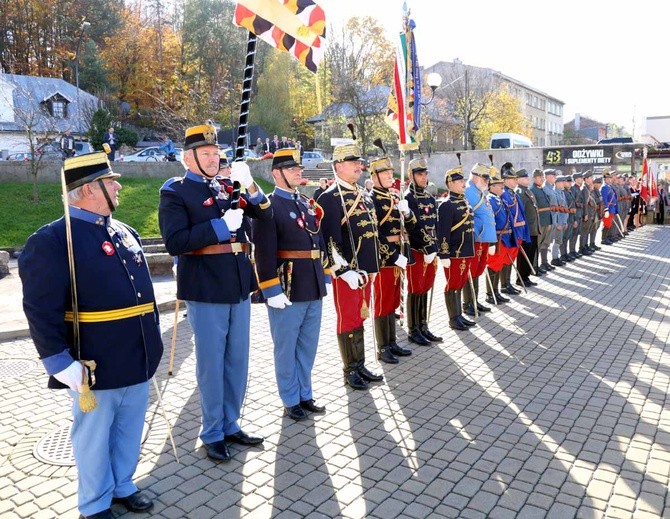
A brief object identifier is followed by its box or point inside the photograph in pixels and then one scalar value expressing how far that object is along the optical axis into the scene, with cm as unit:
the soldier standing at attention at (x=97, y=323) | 313
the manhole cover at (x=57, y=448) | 427
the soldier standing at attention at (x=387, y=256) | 639
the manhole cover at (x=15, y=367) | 620
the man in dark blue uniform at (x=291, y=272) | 480
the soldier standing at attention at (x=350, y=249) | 564
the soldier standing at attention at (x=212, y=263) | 401
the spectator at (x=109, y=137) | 2603
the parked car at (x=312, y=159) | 3691
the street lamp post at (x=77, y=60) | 3419
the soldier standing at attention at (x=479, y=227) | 845
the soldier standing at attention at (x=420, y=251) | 706
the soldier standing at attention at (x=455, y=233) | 775
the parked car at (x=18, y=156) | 2880
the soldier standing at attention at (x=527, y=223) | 1105
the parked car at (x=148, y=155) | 3112
